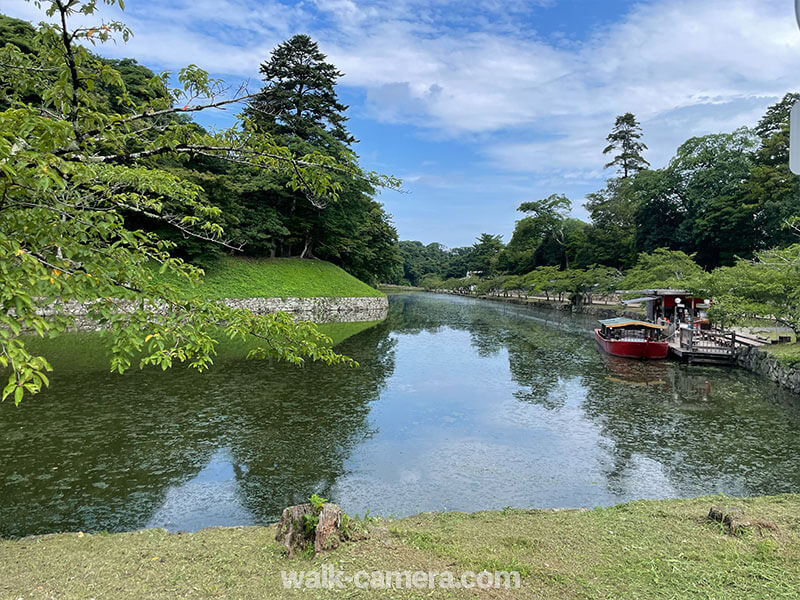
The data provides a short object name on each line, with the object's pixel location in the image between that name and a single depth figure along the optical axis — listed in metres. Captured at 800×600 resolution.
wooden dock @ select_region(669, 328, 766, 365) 19.27
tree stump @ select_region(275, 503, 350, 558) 4.12
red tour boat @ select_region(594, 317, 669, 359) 20.17
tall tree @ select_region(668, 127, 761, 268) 38.27
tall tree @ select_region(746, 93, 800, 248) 33.78
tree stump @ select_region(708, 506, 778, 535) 4.68
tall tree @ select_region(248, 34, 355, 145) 36.94
